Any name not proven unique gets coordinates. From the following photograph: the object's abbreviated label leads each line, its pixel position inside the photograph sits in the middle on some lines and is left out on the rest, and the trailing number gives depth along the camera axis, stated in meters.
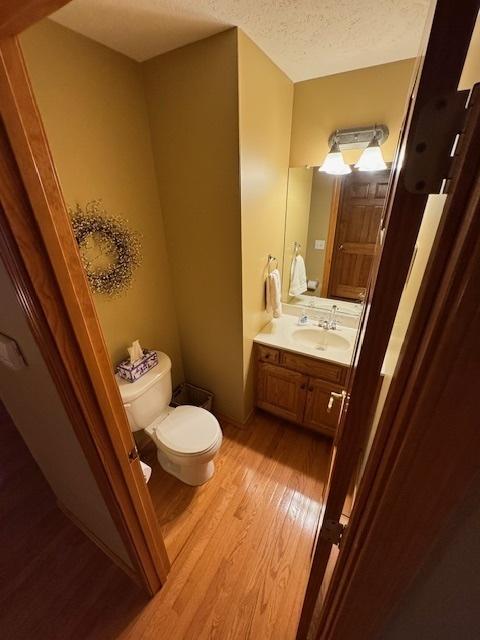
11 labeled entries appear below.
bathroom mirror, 1.79
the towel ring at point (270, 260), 1.95
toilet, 1.52
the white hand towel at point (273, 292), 1.96
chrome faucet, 1.99
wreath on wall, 1.35
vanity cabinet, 1.73
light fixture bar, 1.55
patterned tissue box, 1.58
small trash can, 2.16
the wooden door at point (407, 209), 0.29
